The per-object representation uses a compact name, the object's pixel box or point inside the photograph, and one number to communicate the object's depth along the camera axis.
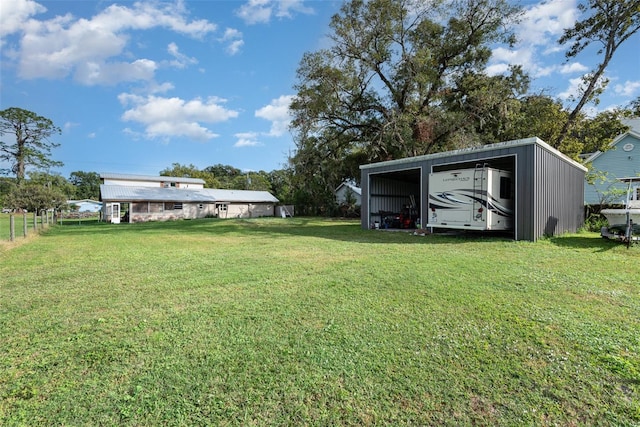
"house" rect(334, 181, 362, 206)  28.29
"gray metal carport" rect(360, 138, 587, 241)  9.08
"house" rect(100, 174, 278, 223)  26.84
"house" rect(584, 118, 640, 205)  18.17
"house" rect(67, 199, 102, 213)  51.47
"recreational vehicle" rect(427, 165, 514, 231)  9.35
